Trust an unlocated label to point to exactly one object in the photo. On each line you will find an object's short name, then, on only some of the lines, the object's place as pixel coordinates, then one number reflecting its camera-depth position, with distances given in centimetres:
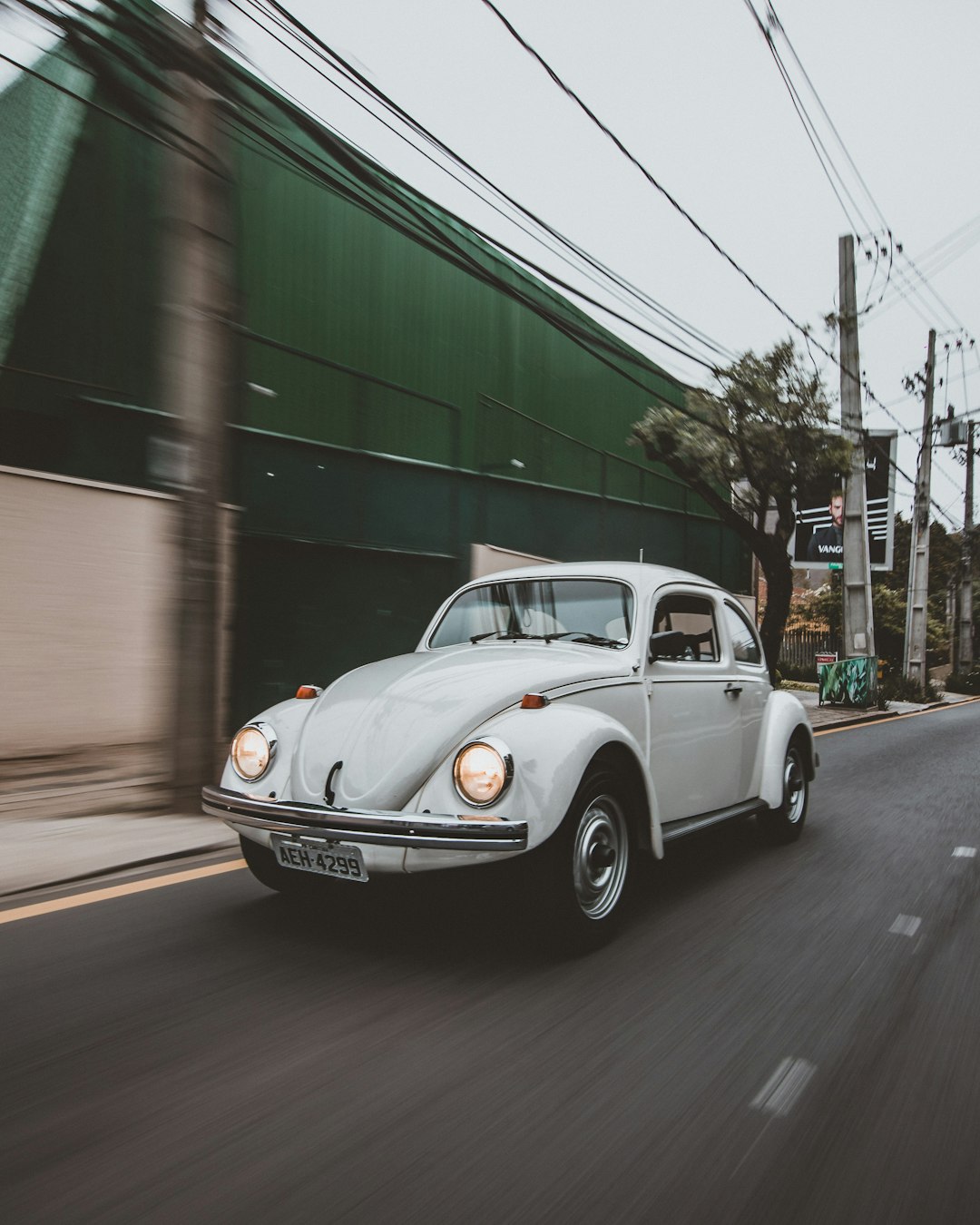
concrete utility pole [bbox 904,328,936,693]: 2659
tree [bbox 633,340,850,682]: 1650
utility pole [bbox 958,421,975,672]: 3591
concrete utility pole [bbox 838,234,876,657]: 1808
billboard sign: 2570
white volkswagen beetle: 344
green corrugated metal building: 962
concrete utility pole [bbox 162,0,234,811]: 625
